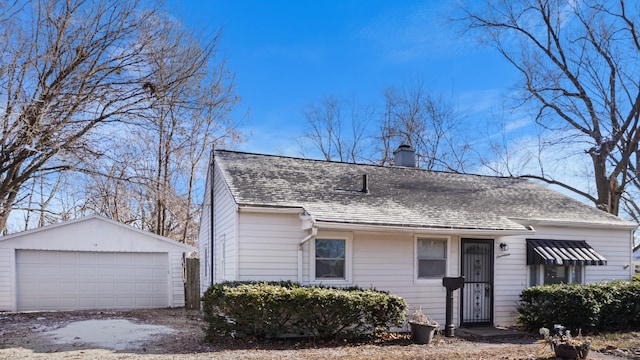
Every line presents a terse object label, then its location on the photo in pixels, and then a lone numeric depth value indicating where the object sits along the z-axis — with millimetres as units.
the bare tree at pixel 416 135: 25219
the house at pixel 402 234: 9781
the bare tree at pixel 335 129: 26438
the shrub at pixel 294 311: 8258
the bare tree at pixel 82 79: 10812
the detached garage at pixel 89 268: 14359
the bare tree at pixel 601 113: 21141
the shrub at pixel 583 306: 10219
